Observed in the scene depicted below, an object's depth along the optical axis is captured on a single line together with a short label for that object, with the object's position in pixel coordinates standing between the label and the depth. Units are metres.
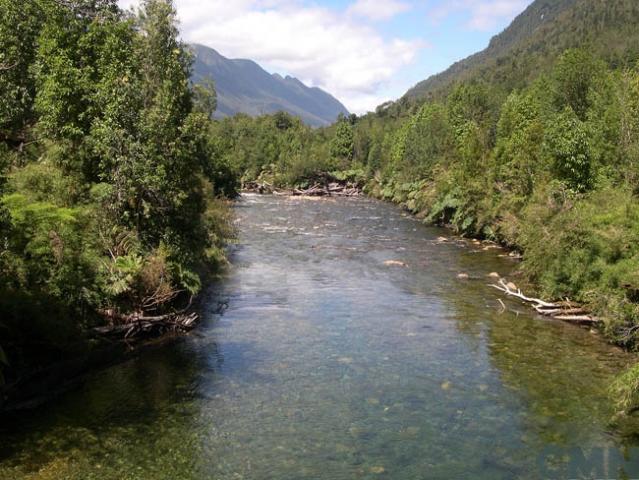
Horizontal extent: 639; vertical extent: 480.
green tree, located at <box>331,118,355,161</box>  137.88
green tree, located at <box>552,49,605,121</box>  65.25
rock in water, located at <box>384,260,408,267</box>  41.03
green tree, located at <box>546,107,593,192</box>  39.56
